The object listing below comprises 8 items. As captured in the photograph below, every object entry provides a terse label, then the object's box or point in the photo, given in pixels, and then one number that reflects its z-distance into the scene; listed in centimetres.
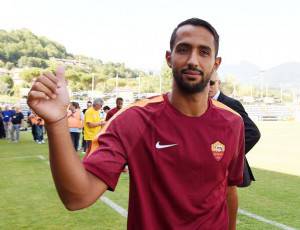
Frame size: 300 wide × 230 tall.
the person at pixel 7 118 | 2442
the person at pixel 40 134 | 2188
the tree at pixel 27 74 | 8445
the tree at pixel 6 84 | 8588
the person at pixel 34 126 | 2160
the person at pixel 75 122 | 1521
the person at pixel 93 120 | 1324
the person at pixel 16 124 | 2255
